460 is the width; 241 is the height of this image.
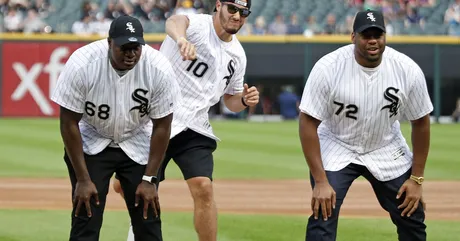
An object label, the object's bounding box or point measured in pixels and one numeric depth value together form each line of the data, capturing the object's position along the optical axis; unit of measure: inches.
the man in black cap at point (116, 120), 509.0
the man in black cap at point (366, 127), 518.3
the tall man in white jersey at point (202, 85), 616.4
